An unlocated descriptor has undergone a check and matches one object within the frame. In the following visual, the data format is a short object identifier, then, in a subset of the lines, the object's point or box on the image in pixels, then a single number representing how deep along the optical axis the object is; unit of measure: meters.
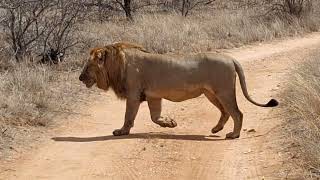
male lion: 17.70
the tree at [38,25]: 28.44
